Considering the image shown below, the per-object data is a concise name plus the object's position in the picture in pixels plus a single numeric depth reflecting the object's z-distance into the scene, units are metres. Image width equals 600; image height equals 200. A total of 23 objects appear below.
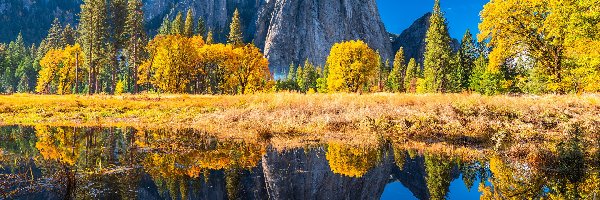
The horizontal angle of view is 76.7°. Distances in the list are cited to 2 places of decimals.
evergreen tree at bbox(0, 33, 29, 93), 118.56
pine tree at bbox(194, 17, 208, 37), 90.50
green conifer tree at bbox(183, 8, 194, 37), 79.50
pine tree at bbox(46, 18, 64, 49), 89.88
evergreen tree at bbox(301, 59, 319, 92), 130.00
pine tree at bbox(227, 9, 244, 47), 78.01
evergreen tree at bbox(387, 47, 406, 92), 115.26
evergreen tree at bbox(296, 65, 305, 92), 132.00
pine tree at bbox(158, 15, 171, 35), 97.00
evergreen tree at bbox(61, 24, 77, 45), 92.19
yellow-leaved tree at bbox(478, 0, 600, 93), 23.84
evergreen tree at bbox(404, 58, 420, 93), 114.28
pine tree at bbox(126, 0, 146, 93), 55.50
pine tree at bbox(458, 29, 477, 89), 77.25
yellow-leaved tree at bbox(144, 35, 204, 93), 59.00
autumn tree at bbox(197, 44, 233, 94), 64.81
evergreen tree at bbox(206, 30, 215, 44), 79.90
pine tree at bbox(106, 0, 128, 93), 60.91
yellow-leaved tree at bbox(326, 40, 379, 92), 61.69
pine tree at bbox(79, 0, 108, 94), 54.59
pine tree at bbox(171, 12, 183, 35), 82.58
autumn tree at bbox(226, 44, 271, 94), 65.38
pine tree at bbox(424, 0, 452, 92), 62.75
